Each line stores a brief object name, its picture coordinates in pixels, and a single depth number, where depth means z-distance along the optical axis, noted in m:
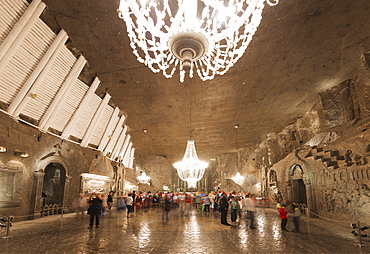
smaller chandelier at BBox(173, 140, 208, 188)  8.66
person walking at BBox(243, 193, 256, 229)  6.62
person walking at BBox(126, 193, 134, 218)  9.47
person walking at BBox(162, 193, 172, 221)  8.46
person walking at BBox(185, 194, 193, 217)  10.46
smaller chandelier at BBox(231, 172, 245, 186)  16.24
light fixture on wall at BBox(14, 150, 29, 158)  7.23
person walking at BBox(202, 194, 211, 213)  11.67
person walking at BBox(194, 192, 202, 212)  13.14
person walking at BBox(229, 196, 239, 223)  7.71
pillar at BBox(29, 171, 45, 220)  8.12
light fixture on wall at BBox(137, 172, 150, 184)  21.03
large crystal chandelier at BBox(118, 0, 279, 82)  2.94
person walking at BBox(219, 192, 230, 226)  7.33
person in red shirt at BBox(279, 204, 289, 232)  6.19
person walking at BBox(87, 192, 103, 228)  6.45
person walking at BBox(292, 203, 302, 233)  6.14
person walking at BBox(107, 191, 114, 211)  11.11
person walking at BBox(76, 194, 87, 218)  8.84
